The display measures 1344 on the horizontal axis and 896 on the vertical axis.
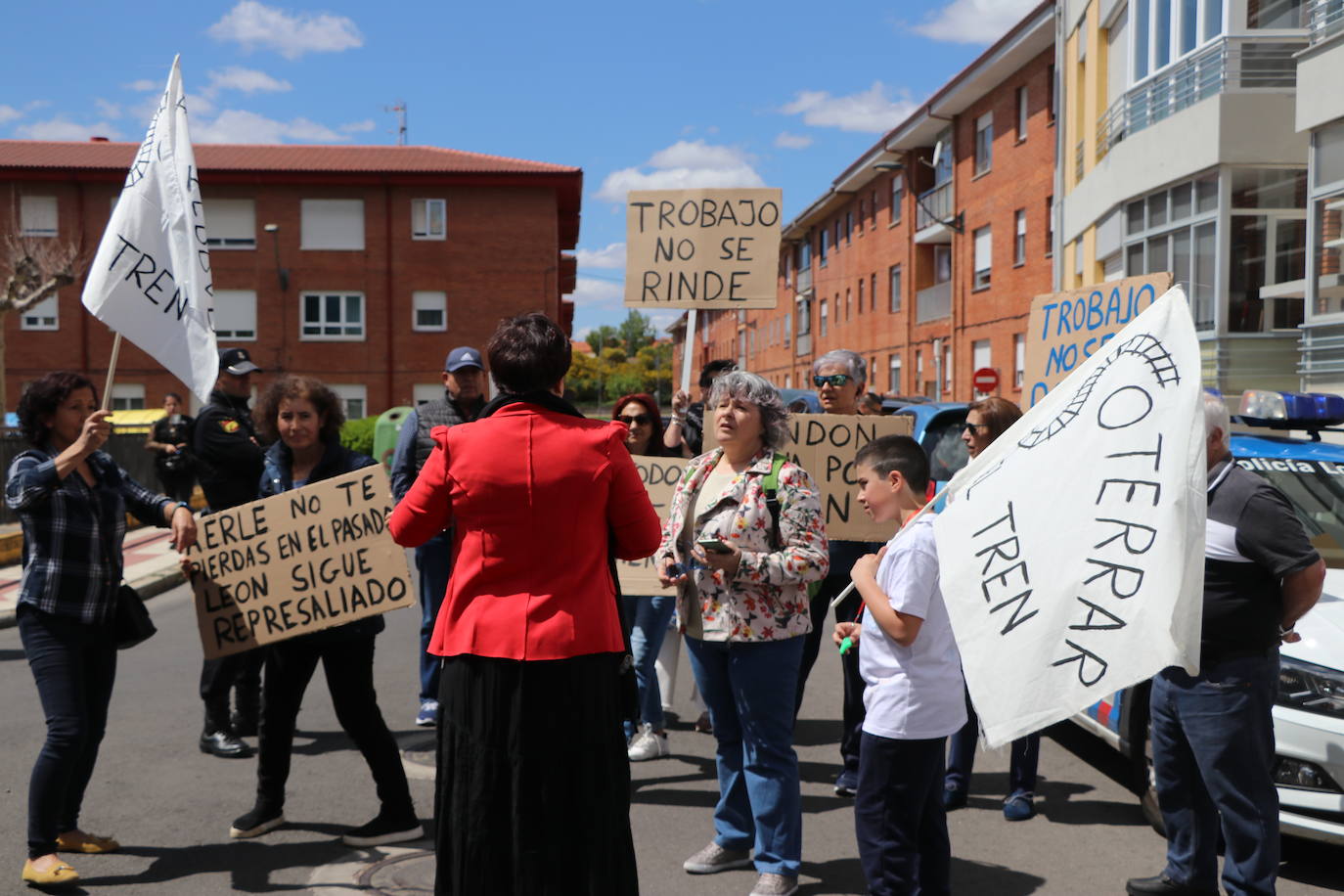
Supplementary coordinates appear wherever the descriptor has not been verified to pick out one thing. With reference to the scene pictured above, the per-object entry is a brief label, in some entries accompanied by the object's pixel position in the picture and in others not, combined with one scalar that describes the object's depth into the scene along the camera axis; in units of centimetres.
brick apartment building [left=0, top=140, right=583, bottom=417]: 3862
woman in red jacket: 329
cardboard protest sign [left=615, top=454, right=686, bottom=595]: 633
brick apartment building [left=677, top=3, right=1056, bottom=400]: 2798
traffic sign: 2770
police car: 434
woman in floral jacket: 434
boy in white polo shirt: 368
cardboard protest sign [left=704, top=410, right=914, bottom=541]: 627
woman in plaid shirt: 444
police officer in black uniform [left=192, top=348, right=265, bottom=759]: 618
